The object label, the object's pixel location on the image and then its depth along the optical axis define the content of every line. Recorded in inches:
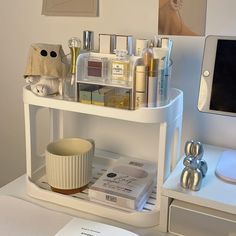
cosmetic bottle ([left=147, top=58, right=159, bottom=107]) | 30.1
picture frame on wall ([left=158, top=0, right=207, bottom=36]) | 35.8
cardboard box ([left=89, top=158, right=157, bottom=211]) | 32.5
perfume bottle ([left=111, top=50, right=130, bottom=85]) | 30.8
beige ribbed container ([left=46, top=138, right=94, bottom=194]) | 34.1
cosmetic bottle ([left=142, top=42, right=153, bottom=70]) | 30.3
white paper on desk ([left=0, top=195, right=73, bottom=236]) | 30.2
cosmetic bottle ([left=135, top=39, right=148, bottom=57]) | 32.3
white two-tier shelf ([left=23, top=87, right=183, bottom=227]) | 30.7
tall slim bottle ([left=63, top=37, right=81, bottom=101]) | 33.5
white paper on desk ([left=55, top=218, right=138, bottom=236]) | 28.3
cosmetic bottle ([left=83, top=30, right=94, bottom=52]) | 35.0
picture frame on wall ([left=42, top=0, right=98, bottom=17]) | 40.8
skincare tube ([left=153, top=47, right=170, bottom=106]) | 30.4
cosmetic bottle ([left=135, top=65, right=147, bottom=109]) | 30.0
